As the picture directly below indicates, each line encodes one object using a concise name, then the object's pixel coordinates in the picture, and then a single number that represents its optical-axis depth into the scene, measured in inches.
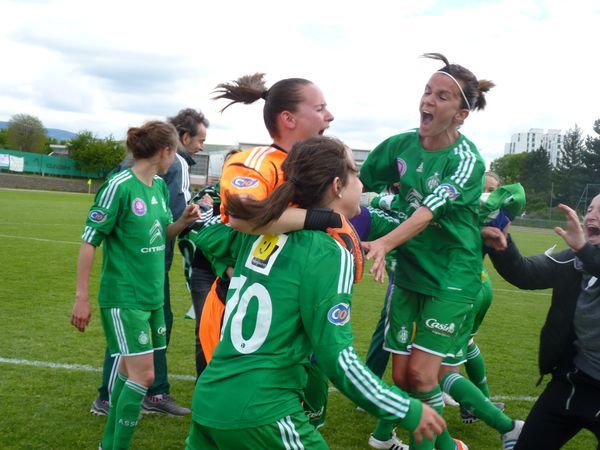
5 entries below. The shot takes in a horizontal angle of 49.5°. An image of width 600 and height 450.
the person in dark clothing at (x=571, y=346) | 134.3
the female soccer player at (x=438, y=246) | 147.9
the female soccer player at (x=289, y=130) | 118.0
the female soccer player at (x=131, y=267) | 154.5
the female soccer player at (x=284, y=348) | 86.8
